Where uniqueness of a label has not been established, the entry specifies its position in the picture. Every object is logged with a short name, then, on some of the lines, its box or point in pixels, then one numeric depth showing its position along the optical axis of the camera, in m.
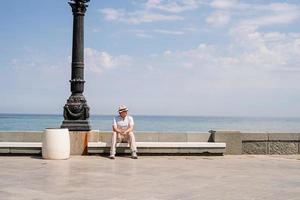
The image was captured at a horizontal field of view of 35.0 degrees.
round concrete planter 11.75
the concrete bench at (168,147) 12.62
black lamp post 12.59
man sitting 12.23
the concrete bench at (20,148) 12.50
